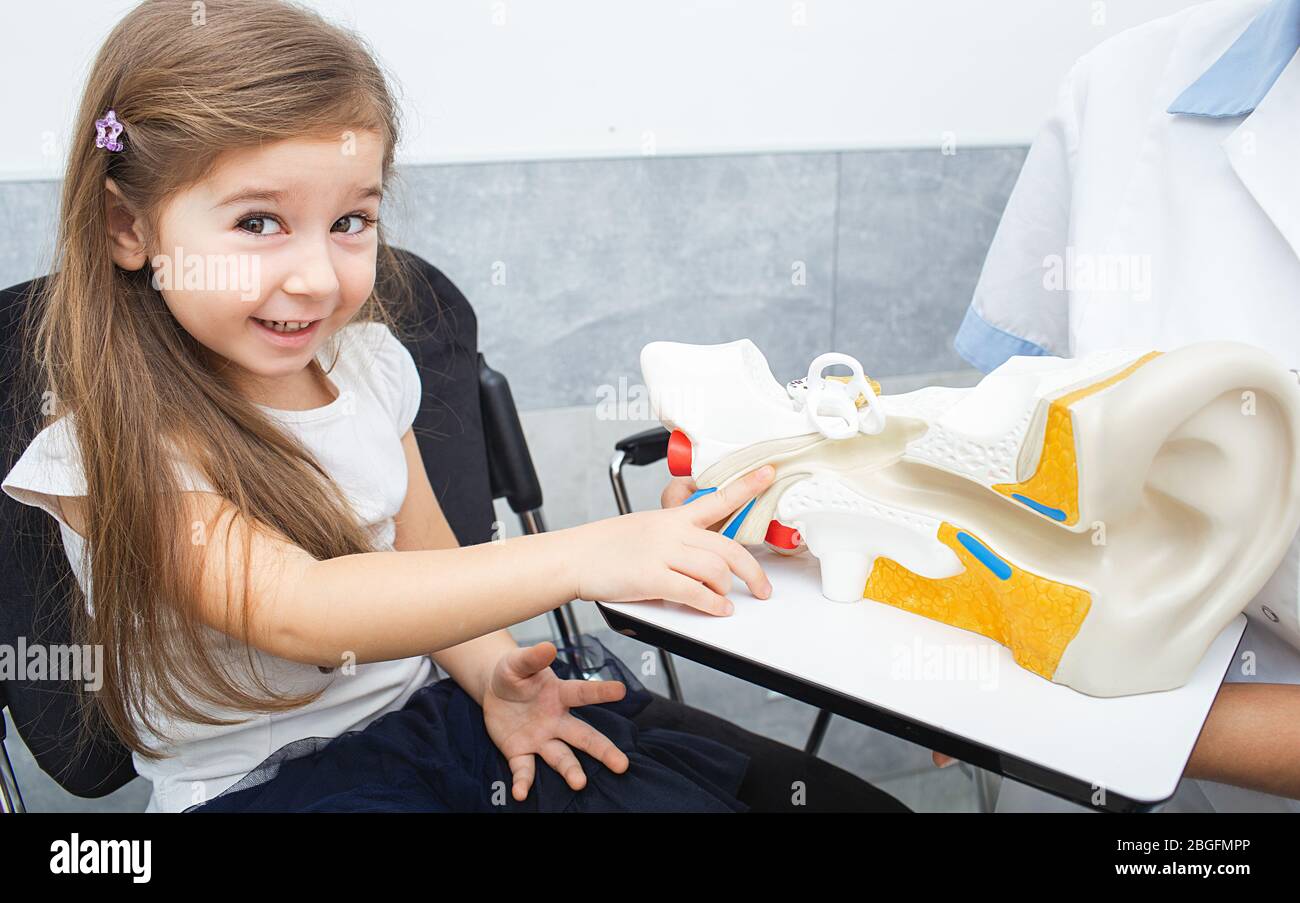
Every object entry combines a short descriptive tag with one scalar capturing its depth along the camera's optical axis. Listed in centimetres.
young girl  72
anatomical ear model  57
